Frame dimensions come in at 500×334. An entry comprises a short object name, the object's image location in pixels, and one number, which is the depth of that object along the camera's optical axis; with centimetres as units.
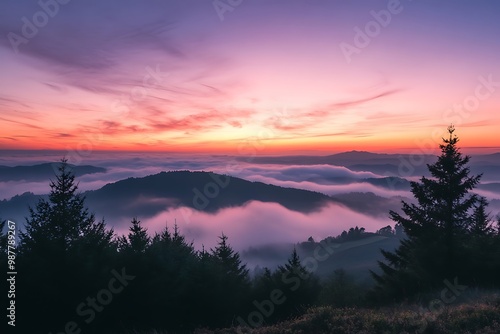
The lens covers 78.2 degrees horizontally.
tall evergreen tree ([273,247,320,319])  2233
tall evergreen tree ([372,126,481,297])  1791
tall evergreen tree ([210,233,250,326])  1609
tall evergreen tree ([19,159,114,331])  1246
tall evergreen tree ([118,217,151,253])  1627
